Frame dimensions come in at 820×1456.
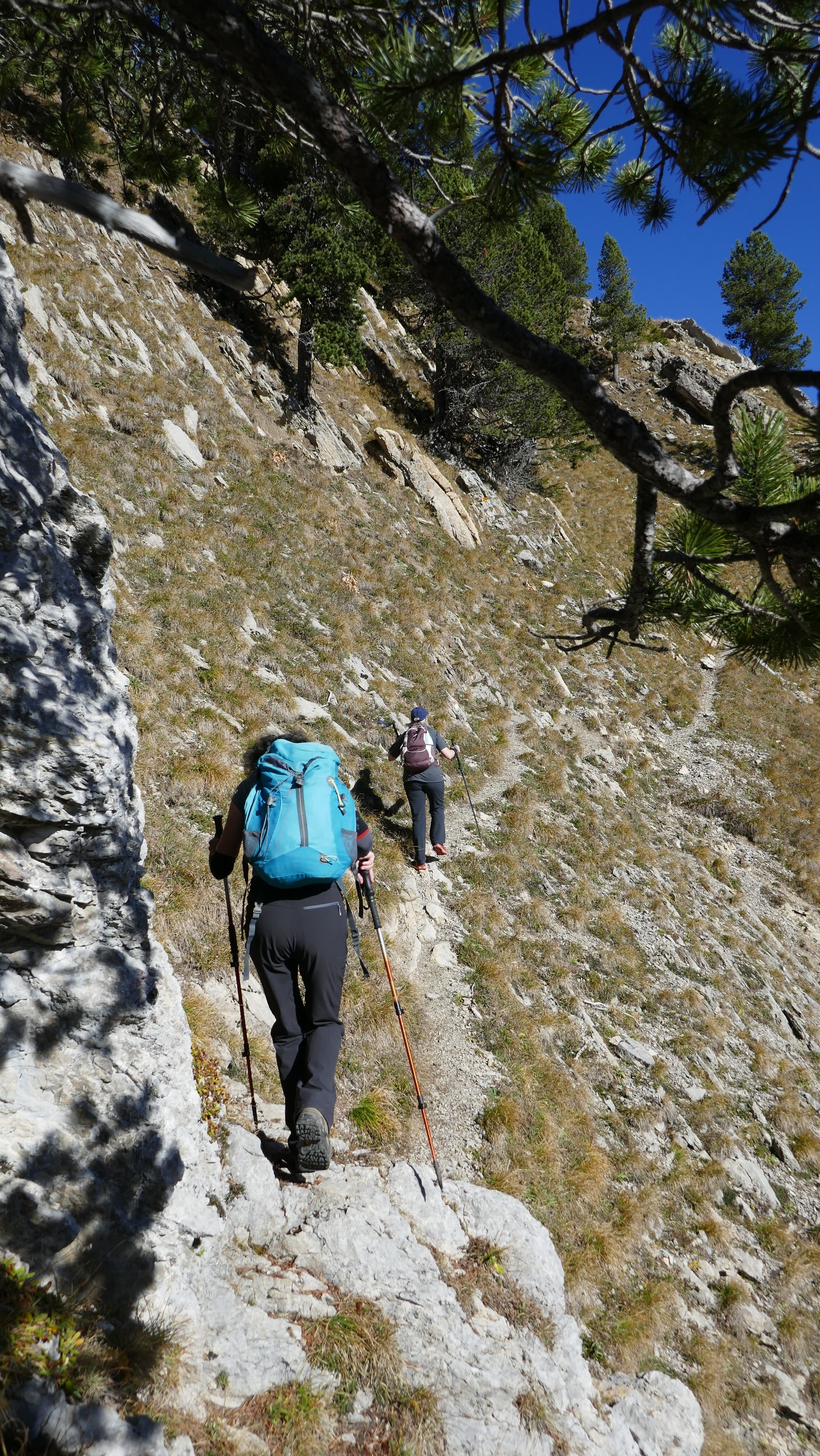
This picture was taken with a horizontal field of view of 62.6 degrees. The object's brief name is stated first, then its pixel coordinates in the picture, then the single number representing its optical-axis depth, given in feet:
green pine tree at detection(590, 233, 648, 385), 140.46
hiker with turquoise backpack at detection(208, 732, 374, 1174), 11.66
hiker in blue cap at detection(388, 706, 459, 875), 28.66
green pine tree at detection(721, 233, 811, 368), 149.07
